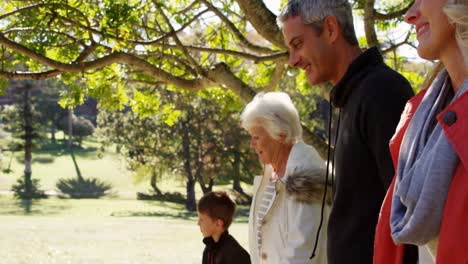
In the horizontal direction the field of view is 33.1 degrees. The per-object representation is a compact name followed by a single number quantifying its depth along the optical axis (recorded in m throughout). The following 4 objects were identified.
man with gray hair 2.77
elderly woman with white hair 4.12
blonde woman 1.82
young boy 5.57
